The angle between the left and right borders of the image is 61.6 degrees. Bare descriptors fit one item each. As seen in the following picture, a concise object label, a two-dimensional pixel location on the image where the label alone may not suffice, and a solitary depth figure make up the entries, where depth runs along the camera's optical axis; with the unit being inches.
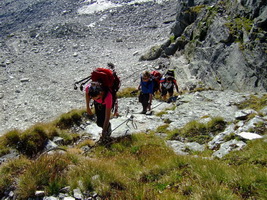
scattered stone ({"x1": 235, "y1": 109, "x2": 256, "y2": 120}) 319.0
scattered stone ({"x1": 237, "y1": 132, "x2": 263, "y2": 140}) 234.5
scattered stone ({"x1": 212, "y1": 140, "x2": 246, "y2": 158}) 228.8
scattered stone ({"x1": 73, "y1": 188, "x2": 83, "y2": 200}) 152.7
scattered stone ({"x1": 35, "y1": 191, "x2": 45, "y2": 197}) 151.3
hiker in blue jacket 436.4
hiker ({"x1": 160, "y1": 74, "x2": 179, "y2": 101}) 538.9
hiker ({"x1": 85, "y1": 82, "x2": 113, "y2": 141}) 232.4
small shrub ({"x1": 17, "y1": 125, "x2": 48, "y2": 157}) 335.5
